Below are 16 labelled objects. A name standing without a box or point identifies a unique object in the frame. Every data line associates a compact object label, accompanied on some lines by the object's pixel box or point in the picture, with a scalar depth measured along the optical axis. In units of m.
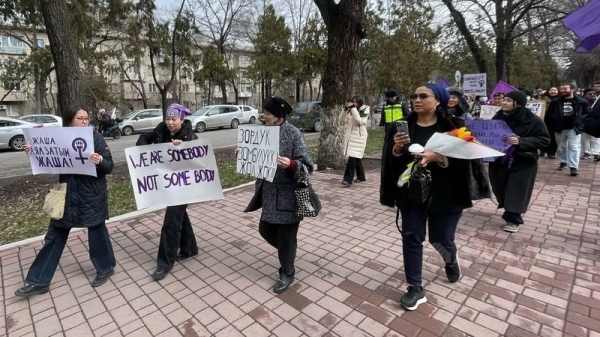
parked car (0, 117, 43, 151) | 14.27
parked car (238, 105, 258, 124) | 23.72
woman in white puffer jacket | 6.92
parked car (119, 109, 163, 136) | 20.45
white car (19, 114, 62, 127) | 16.52
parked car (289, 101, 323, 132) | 16.94
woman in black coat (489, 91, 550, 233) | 4.23
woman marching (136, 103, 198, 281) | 3.48
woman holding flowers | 2.72
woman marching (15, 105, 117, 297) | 3.24
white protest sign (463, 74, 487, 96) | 11.16
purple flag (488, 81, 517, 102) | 6.52
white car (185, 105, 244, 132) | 20.97
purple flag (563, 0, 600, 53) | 3.87
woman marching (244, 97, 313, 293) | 3.05
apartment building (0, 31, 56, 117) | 39.39
